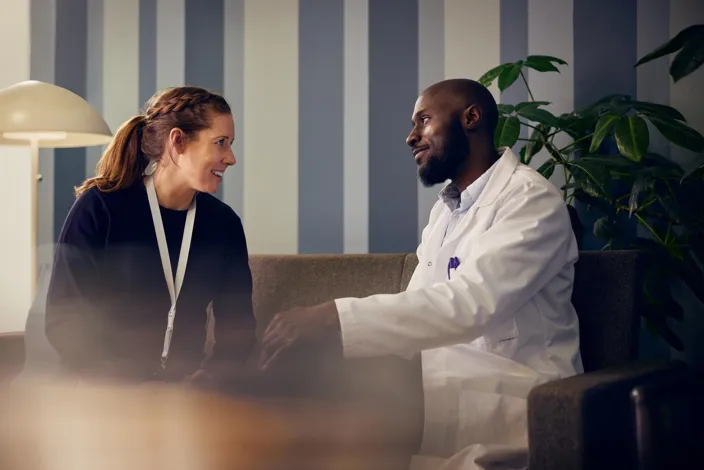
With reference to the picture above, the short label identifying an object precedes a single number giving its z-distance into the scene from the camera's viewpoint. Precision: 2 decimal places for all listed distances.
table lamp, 2.75
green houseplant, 2.30
